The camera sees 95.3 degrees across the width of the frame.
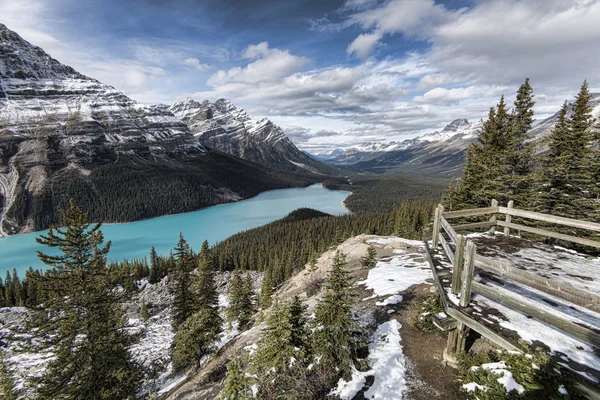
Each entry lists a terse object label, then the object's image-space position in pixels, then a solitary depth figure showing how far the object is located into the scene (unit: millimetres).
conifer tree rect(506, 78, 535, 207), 22109
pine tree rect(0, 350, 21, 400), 18953
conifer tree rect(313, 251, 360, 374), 7484
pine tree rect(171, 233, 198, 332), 28281
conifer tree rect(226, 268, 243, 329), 34125
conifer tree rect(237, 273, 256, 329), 33750
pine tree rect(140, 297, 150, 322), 55469
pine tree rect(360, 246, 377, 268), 21219
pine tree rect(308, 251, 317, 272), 33756
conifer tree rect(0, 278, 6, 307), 66931
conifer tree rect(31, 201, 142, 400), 12344
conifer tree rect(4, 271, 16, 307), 68094
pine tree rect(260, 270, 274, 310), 34806
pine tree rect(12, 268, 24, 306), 68188
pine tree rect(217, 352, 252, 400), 6161
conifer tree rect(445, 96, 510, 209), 23422
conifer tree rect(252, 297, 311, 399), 6766
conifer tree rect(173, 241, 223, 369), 23889
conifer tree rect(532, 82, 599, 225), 19172
